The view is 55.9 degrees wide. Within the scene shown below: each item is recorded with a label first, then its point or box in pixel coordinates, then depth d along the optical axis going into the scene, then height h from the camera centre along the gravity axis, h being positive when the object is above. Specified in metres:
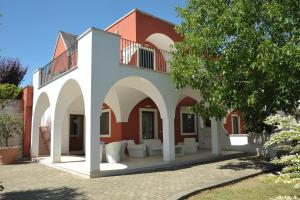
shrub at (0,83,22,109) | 15.38 +1.99
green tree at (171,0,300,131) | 8.06 +2.09
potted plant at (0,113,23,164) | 13.15 -0.22
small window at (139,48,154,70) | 11.98 +2.91
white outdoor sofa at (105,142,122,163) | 11.51 -1.05
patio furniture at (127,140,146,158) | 13.60 -1.17
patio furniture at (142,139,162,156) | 14.08 -1.11
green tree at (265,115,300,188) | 3.30 -0.31
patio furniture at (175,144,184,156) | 13.70 -1.20
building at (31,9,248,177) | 9.42 +1.37
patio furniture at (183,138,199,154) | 14.68 -1.10
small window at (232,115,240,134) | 22.09 +0.04
